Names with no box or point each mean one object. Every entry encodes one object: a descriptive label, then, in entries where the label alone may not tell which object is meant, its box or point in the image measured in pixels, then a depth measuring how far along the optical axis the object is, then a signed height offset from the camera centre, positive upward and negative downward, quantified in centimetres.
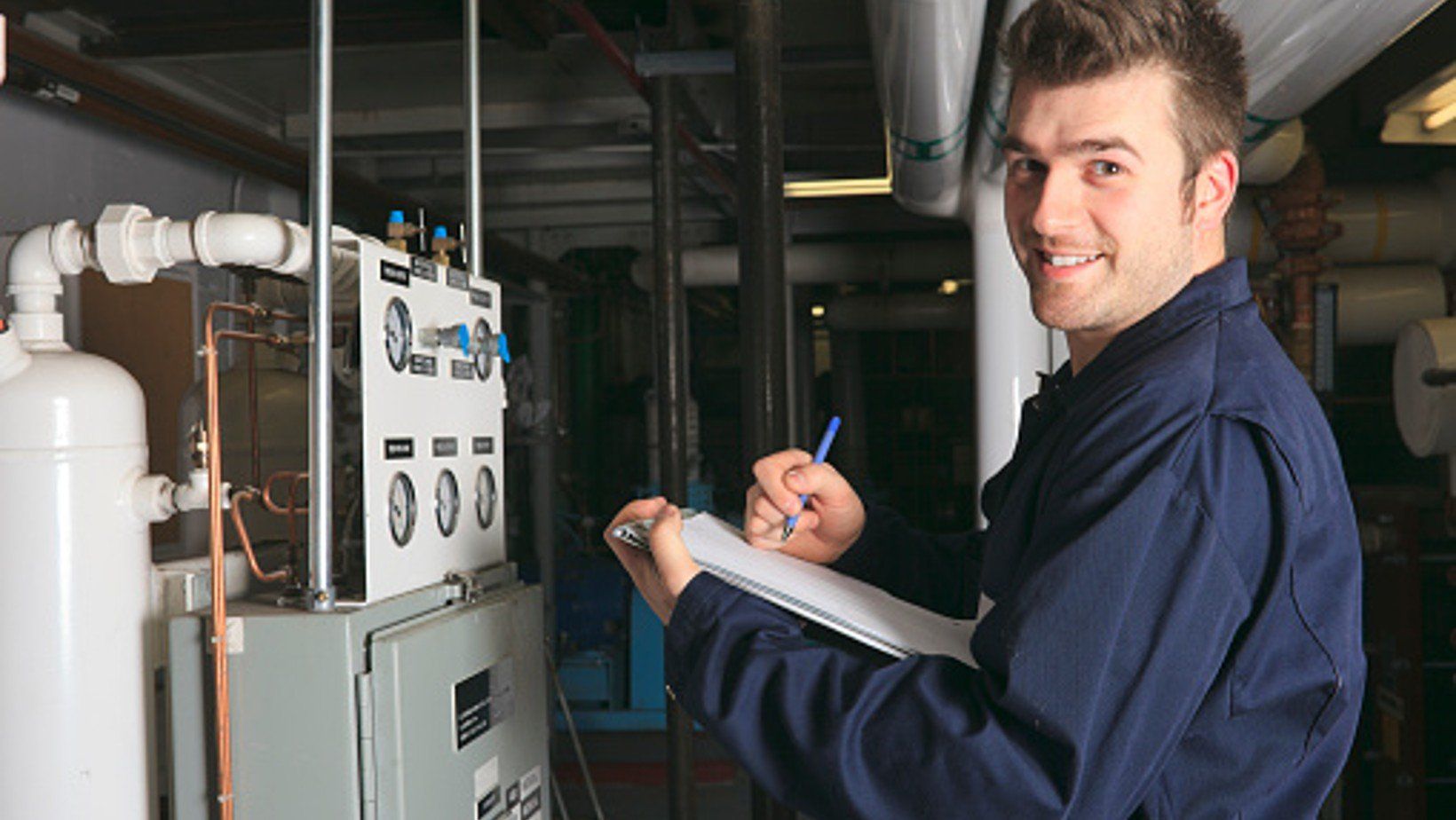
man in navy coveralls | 91 -14
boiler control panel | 177 -3
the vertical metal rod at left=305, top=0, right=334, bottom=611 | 169 +4
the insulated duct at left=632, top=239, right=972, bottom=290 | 621 +67
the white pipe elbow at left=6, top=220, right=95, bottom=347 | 183 +21
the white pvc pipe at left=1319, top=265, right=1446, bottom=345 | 452 +31
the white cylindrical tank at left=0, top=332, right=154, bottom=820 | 167 -25
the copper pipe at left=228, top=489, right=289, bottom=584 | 173 -21
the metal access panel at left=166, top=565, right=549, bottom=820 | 164 -42
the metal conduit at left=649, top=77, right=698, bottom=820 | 375 +29
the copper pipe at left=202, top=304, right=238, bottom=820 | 162 -34
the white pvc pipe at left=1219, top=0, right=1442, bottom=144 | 185 +56
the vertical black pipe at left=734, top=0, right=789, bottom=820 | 242 +38
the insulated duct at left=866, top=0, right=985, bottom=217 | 197 +58
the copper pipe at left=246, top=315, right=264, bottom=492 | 199 +0
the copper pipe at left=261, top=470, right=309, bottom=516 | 185 -13
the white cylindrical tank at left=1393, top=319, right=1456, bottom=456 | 355 -2
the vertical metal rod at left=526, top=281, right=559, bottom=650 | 566 -43
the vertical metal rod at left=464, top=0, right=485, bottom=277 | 226 +45
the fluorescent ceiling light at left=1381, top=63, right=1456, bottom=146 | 366 +86
